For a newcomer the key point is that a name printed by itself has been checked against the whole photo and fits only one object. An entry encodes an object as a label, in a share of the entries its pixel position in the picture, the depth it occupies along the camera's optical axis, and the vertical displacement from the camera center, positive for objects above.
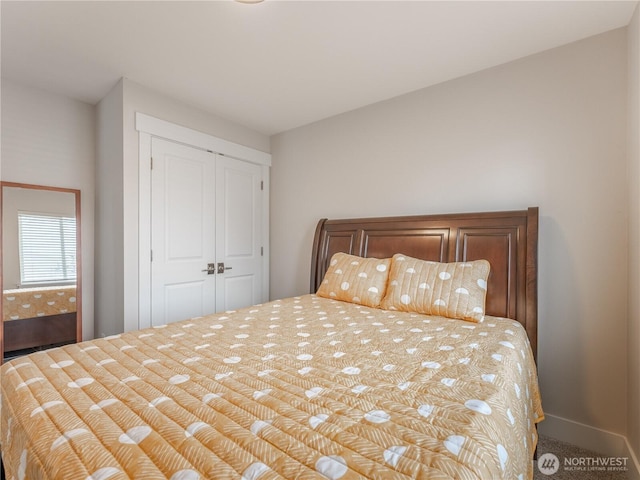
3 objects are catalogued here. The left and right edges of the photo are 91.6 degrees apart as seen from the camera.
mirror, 2.44 -0.27
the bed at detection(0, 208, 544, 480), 0.70 -0.50
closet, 2.70 +0.02
